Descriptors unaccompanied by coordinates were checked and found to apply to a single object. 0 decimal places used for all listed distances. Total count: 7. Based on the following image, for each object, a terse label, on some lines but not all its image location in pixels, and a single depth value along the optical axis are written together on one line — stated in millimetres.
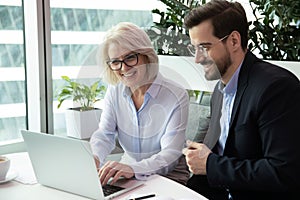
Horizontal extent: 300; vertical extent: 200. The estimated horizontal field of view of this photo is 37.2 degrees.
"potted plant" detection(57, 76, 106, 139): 2277
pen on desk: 1401
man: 1552
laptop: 1396
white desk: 1465
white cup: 1600
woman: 1714
